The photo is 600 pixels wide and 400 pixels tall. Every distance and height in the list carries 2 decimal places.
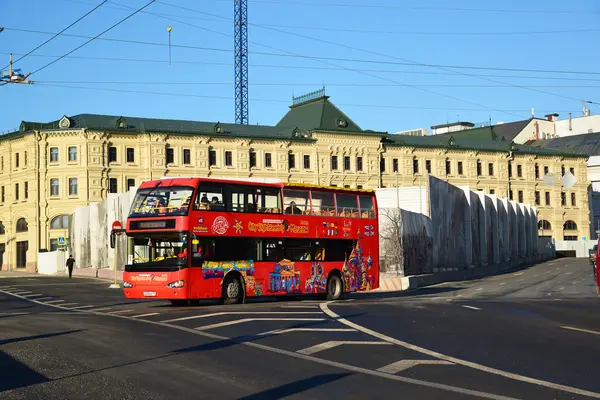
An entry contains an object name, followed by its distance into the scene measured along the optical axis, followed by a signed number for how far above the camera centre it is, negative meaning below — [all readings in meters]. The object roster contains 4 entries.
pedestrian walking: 56.96 -1.01
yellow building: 76.19 +9.09
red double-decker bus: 24.50 +0.15
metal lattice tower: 100.00 +23.15
